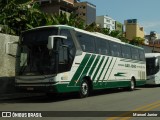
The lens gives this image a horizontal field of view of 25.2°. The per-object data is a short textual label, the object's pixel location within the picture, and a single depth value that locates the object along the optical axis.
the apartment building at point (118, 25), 137.00
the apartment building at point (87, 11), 115.19
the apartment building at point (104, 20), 129.30
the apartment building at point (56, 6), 78.88
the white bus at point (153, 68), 30.44
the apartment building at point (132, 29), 142.25
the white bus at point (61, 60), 15.09
